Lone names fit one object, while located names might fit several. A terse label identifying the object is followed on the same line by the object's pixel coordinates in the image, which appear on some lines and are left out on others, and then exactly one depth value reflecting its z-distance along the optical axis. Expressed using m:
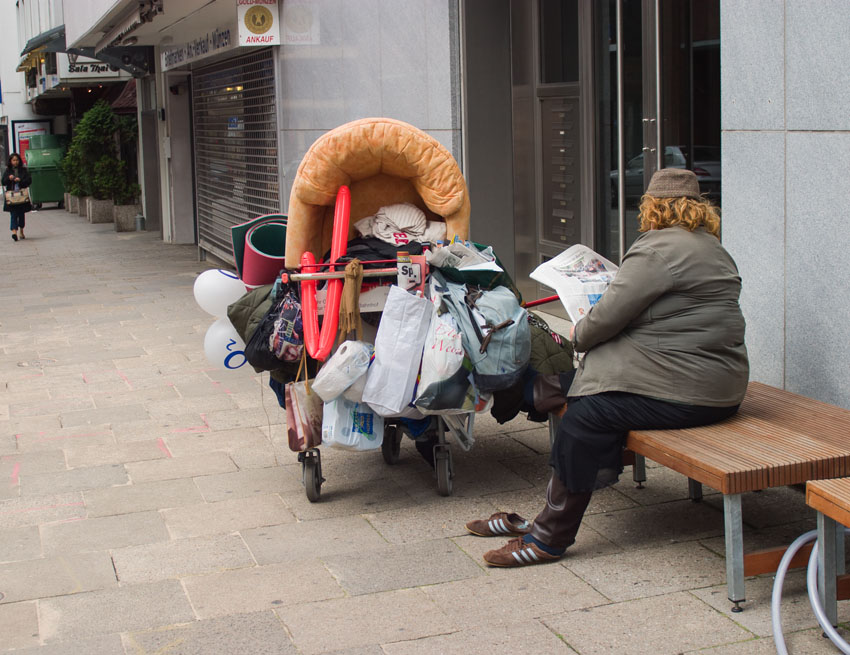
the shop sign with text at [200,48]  13.34
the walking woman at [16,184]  21.56
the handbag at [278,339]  5.09
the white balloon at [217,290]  5.75
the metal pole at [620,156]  8.17
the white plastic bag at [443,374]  4.80
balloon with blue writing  5.76
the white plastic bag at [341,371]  4.88
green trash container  32.59
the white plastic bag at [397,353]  4.86
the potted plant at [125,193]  23.22
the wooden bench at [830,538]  3.46
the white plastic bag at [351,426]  5.04
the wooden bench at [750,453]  3.78
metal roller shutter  13.29
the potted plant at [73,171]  25.39
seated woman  4.15
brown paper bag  5.16
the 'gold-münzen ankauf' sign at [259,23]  11.95
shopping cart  5.15
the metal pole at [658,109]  7.40
